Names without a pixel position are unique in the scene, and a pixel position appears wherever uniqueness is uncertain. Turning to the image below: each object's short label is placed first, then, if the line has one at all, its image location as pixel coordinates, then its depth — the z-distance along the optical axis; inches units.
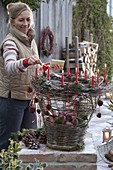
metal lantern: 142.3
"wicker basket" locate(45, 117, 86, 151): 94.7
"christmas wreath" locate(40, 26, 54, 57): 240.8
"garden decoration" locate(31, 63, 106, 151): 90.7
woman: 109.3
